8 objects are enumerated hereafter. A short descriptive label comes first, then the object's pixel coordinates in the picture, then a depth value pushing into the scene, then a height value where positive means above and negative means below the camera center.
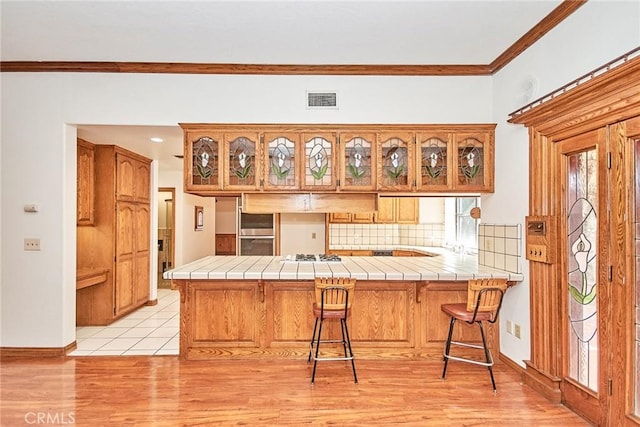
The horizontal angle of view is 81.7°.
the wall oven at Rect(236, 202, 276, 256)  7.04 -0.36
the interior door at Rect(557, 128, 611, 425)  2.26 -0.39
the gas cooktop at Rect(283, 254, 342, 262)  4.11 -0.49
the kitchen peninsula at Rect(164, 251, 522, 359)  3.42 -0.96
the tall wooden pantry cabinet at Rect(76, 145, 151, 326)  4.59 -0.32
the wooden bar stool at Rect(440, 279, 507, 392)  2.82 -0.68
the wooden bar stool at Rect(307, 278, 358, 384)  2.87 -0.66
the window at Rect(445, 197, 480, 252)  5.26 -0.14
